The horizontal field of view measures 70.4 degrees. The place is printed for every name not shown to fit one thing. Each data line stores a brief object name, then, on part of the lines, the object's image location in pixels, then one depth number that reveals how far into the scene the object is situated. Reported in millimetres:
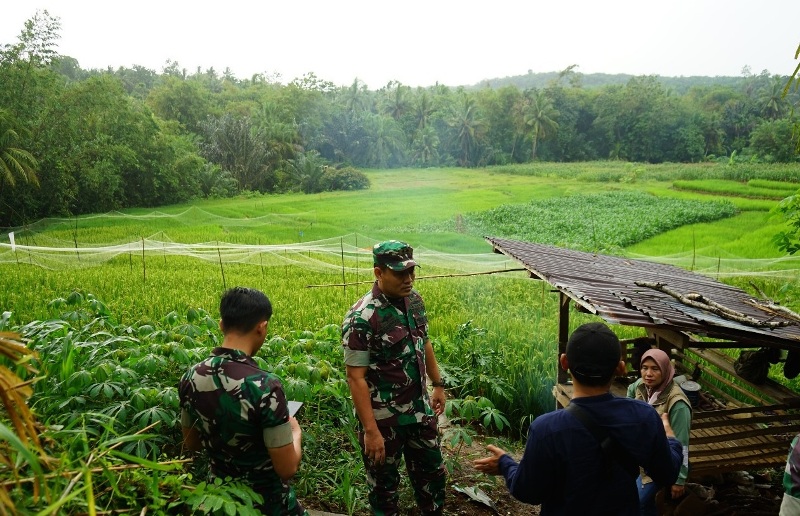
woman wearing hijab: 2020
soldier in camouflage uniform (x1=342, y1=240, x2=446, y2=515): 1957
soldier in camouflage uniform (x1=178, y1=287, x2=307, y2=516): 1425
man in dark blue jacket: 1314
